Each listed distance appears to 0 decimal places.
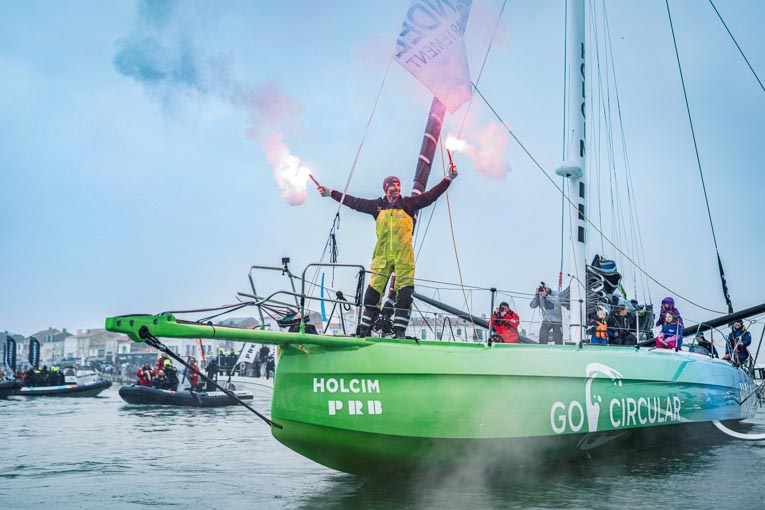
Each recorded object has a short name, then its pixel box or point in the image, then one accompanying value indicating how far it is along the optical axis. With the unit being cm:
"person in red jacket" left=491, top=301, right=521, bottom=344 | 930
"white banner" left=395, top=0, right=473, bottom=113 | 877
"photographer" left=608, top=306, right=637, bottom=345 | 1038
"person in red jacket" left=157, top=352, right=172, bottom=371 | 2341
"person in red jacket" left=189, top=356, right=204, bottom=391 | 2244
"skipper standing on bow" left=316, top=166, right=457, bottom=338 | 762
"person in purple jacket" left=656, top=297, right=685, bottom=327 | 1134
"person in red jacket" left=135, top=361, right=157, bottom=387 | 2386
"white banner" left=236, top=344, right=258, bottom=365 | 1870
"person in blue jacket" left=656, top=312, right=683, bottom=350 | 1102
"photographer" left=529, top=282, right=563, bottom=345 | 999
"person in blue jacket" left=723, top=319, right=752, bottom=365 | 1286
